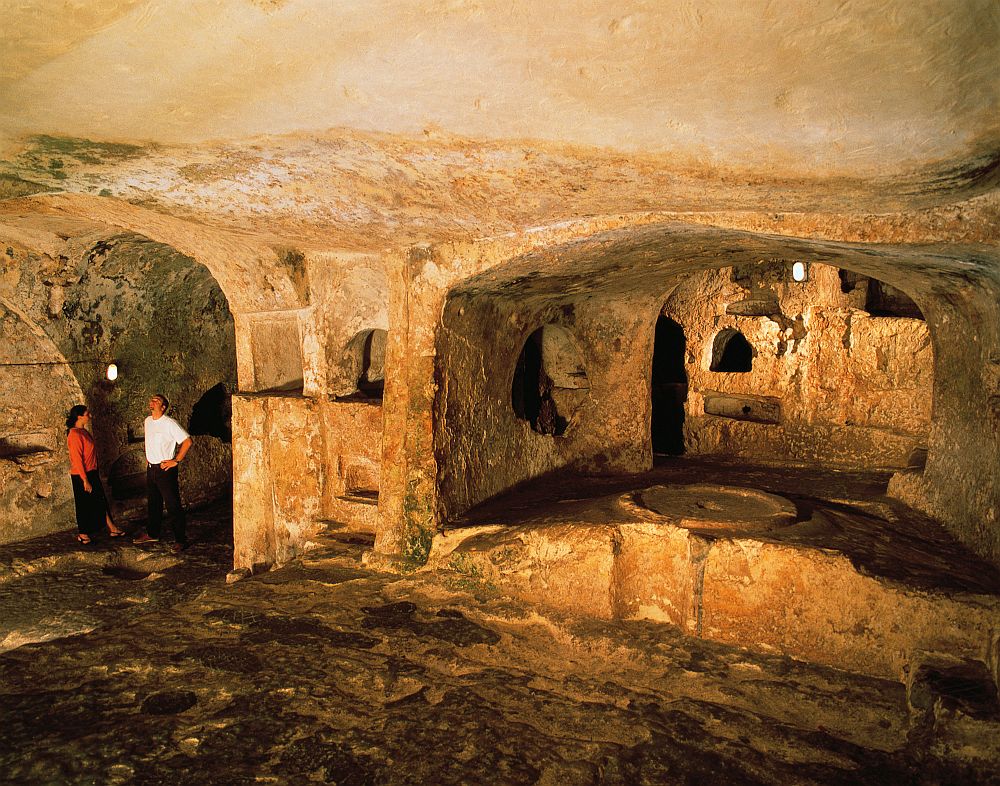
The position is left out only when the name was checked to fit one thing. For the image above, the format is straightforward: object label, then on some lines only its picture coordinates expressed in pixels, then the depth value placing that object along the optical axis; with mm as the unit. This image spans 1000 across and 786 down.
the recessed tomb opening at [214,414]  8641
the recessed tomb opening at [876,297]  7129
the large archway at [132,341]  6761
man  6551
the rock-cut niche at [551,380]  6836
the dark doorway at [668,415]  9391
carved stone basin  3777
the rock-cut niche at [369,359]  5789
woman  6555
